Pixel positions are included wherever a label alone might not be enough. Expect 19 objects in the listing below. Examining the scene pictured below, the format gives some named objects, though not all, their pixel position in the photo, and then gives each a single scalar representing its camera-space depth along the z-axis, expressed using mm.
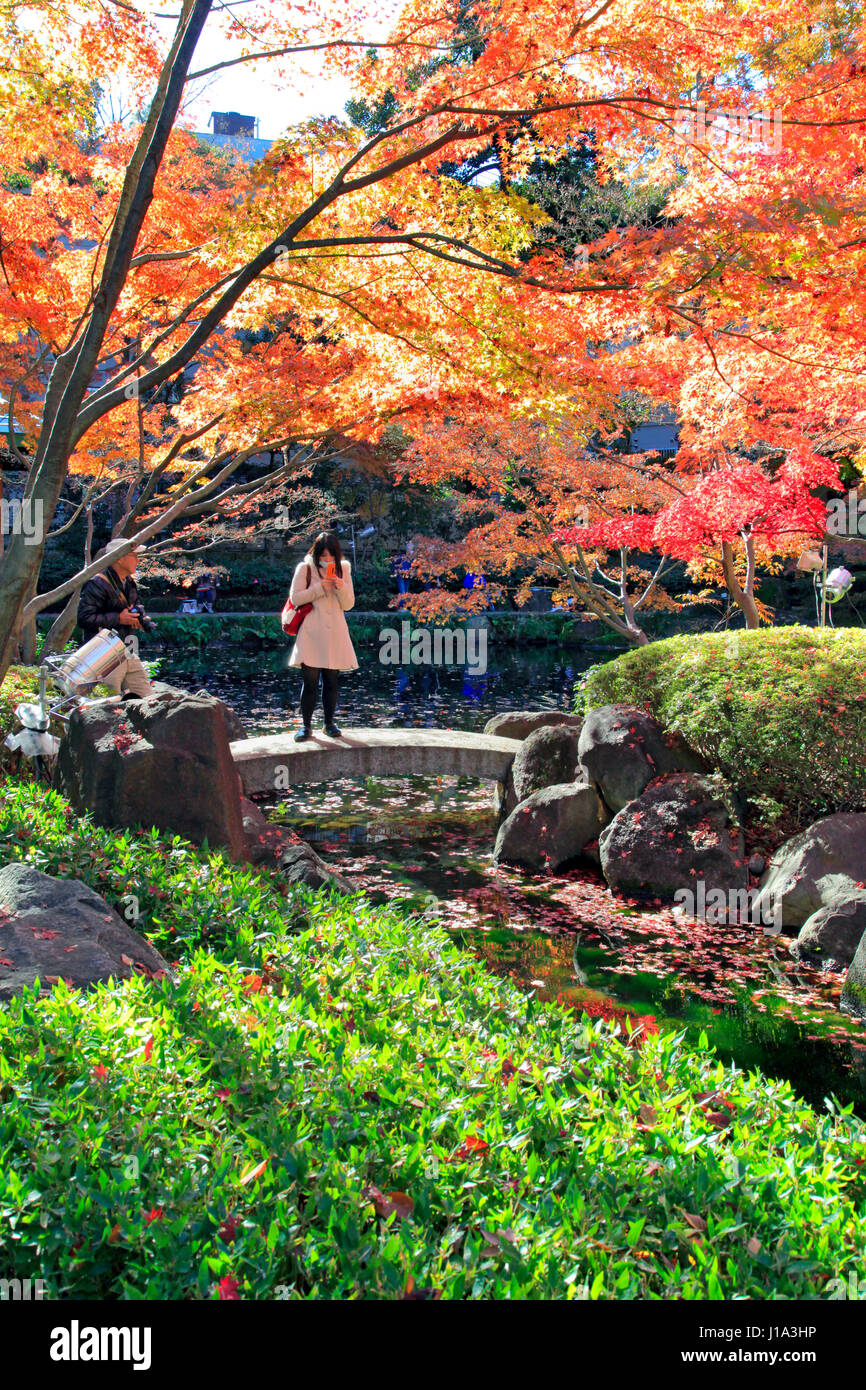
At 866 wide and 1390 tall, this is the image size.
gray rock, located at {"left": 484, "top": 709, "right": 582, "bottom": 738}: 11734
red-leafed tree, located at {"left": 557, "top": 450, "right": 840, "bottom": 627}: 10258
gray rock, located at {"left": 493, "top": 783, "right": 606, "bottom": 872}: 8141
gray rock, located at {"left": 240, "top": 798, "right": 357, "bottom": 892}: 5988
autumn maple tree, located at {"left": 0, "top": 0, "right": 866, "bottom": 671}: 5398
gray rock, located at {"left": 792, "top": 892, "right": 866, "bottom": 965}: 5867
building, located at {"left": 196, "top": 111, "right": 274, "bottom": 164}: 32203
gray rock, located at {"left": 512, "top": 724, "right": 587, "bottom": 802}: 9188
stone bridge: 9188
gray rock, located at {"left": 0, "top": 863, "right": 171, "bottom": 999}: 3227
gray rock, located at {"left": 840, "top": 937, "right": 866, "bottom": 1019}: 5328
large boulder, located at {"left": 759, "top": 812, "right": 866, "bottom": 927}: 6391
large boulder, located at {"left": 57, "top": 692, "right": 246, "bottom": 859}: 5551
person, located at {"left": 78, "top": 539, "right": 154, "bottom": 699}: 7430
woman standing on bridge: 8391
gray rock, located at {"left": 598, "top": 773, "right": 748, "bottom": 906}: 7195
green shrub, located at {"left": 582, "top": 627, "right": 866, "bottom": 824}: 7004
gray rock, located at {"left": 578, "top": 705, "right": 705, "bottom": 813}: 8266
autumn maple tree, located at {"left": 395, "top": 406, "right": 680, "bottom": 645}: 13125
